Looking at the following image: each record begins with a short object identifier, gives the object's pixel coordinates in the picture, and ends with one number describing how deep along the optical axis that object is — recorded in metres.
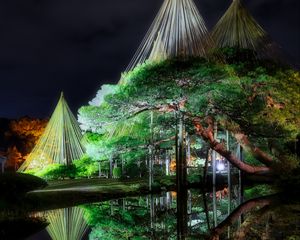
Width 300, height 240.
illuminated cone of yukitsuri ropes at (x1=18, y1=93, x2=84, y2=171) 19.87
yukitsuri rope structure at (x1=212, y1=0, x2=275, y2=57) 15.34
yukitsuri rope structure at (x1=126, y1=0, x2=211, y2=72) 13.19
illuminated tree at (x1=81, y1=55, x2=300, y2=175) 11.96
